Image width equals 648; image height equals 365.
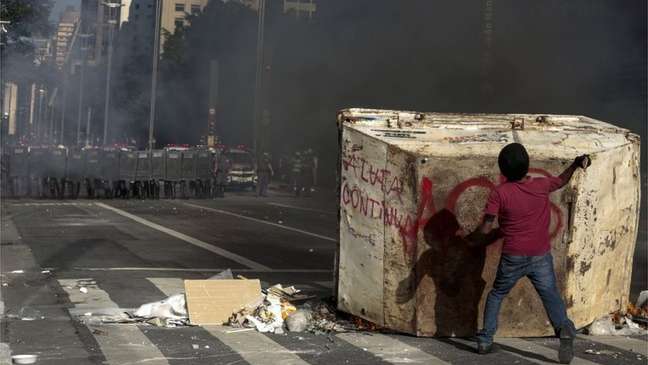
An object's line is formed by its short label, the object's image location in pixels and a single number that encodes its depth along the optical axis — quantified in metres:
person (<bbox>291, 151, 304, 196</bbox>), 29.88
